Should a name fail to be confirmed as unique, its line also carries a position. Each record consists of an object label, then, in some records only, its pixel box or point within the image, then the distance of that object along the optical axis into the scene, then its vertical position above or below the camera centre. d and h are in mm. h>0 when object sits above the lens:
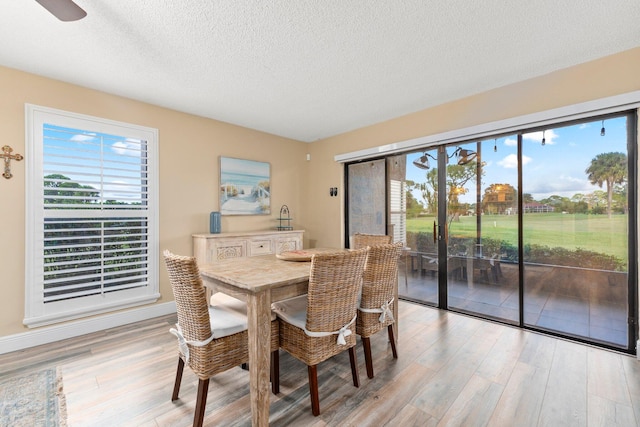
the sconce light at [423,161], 3658 +697
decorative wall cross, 2502 +527
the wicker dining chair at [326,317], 1677 -685
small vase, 3768 -123
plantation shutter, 2643 -13
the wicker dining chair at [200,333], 1522 -706
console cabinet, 3455 -416
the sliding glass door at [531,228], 2467 -169
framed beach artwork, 4023 +418
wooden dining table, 1530 -489
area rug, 1667 -1240
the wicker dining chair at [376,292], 2072 -623
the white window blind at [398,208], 3894 +70
